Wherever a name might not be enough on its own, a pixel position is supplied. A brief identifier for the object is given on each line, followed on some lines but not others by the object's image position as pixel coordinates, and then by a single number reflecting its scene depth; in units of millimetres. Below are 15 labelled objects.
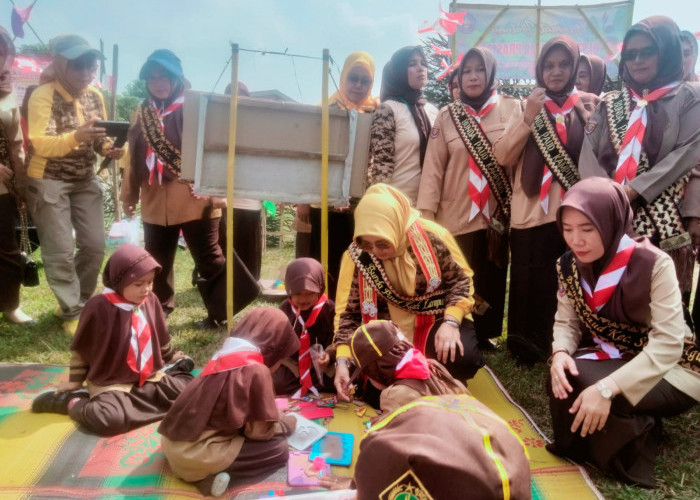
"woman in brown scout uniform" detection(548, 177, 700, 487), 2357
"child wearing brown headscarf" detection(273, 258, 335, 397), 3381
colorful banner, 8977
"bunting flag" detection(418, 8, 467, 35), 7590
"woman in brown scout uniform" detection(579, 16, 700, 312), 2908
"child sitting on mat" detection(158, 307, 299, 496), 2363
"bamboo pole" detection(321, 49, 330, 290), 3428
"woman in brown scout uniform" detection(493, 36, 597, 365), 3350
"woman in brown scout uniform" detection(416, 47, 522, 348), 3678
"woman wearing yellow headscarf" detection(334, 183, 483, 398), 2969
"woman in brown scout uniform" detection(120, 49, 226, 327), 4238
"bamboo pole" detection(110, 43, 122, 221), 7949
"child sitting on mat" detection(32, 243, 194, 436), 2977
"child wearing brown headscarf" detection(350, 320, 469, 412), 2348
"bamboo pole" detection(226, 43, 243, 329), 3344
